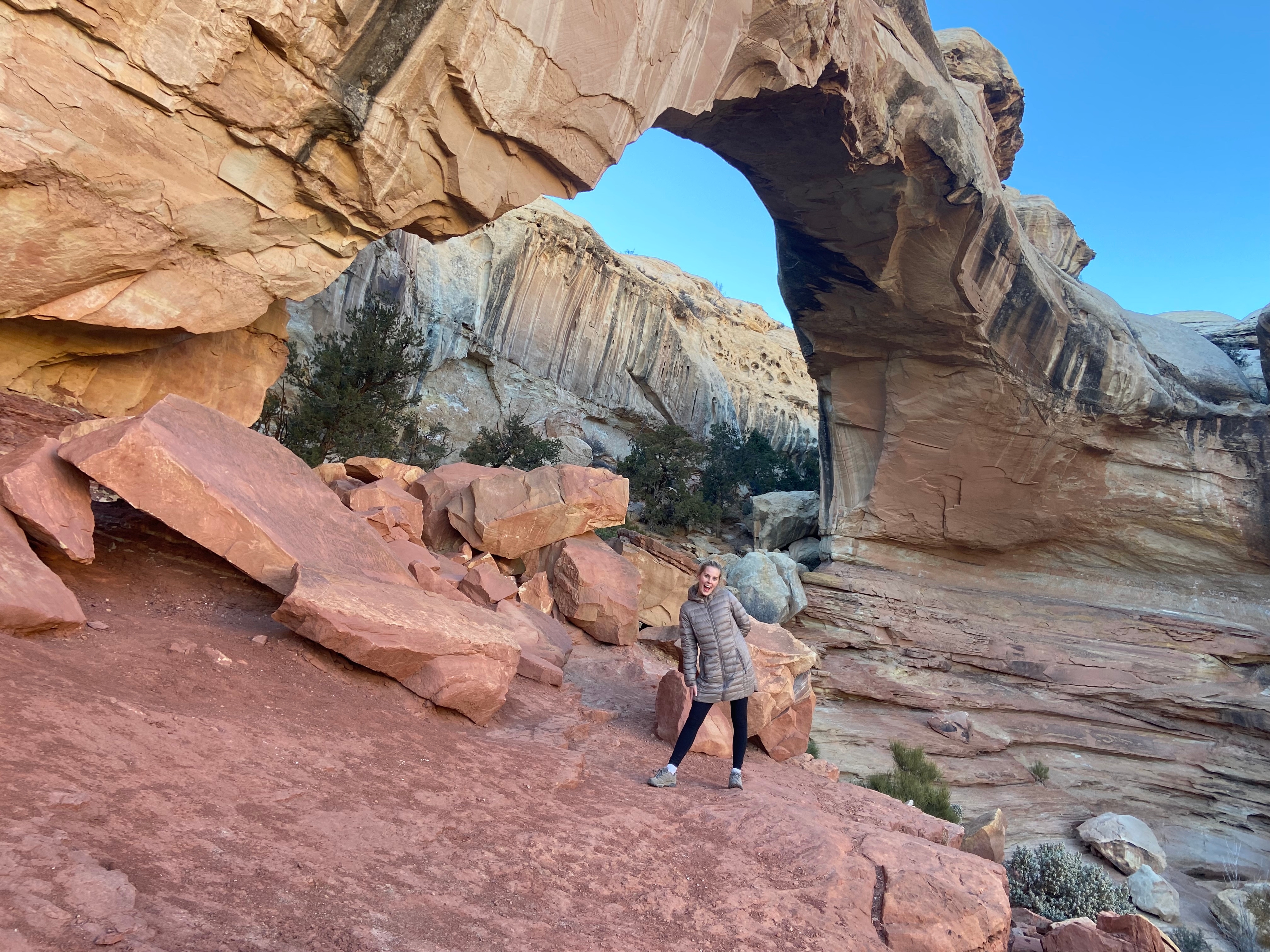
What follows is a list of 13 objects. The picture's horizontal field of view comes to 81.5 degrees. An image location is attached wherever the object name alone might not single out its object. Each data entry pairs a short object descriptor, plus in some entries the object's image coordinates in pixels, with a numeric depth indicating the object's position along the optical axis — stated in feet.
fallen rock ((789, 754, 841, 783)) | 19.54
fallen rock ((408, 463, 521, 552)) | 28.91
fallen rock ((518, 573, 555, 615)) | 26.43
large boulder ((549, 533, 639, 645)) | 26.71
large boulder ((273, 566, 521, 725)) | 13.65
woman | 15.51
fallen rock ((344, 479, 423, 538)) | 23.67
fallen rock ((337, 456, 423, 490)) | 30.37
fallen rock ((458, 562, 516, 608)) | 22.43
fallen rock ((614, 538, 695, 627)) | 38.99
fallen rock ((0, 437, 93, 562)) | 12.94
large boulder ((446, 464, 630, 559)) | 28.25
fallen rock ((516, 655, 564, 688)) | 19.62
